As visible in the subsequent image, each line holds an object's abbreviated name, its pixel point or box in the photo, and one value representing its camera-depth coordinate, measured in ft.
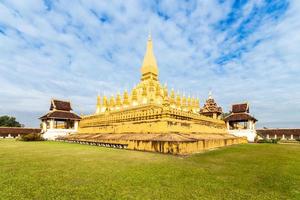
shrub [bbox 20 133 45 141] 67.91
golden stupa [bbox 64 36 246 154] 35.71
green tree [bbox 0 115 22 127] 149.13
